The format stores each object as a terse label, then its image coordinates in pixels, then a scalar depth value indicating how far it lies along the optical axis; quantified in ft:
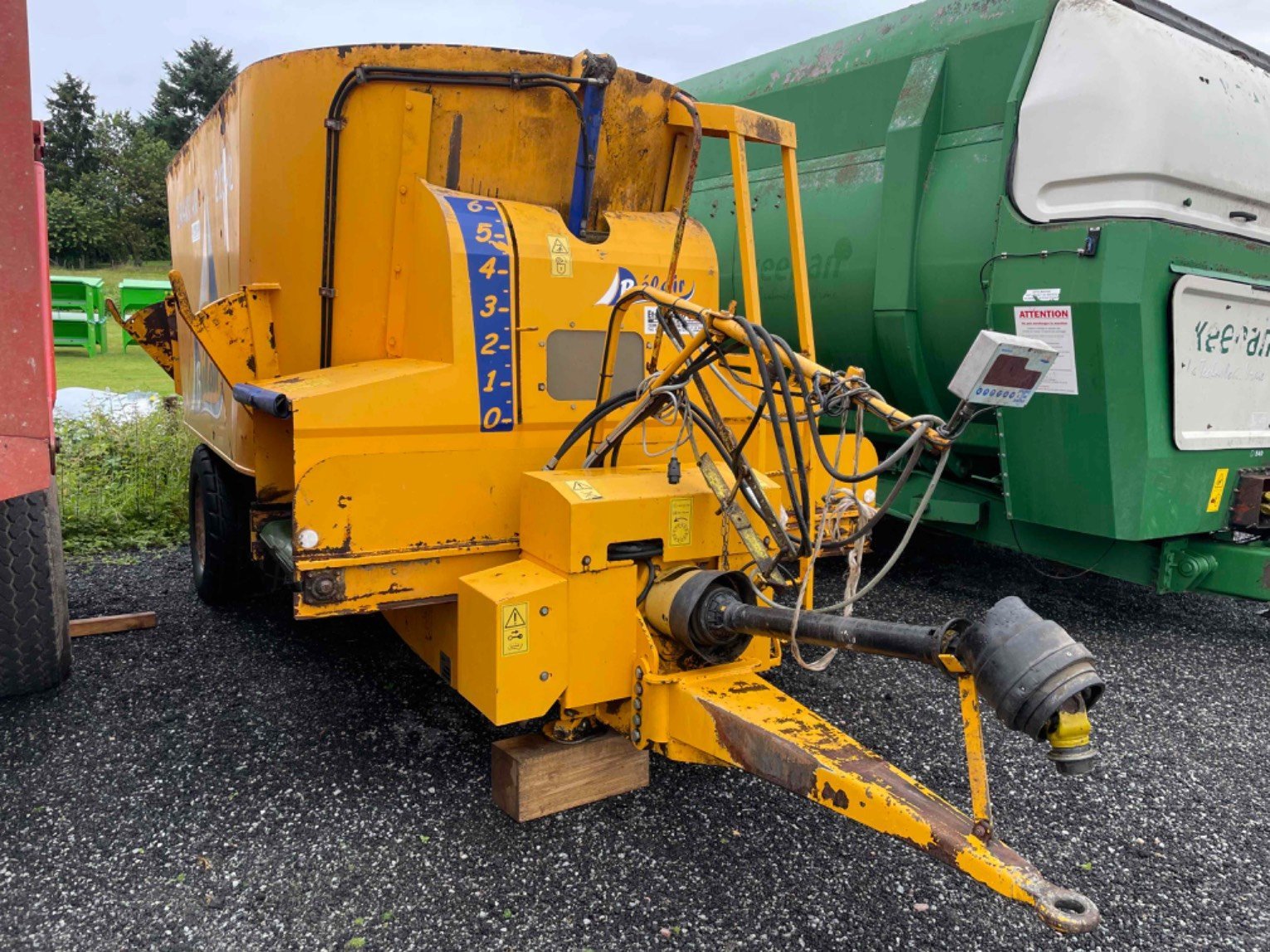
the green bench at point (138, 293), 57.06
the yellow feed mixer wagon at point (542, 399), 7.87
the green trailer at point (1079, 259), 12.28
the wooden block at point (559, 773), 8.41
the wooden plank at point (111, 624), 13.14
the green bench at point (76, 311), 53.88
